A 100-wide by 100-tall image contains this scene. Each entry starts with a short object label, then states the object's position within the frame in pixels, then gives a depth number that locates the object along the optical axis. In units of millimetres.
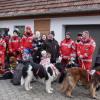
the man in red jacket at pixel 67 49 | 4220
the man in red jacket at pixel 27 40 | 4494
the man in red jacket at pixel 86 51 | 3946
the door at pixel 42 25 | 5639
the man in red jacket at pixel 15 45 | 4882
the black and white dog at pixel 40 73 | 3771
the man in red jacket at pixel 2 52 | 4816
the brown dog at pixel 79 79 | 3583
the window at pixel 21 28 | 6244
